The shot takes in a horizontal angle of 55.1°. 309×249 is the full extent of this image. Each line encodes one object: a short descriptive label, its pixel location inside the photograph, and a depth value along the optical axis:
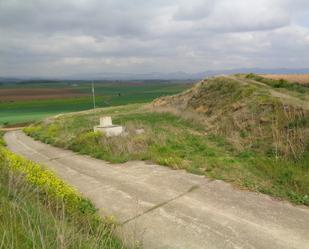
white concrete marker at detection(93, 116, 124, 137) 14.90
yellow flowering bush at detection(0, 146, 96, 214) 6.03
